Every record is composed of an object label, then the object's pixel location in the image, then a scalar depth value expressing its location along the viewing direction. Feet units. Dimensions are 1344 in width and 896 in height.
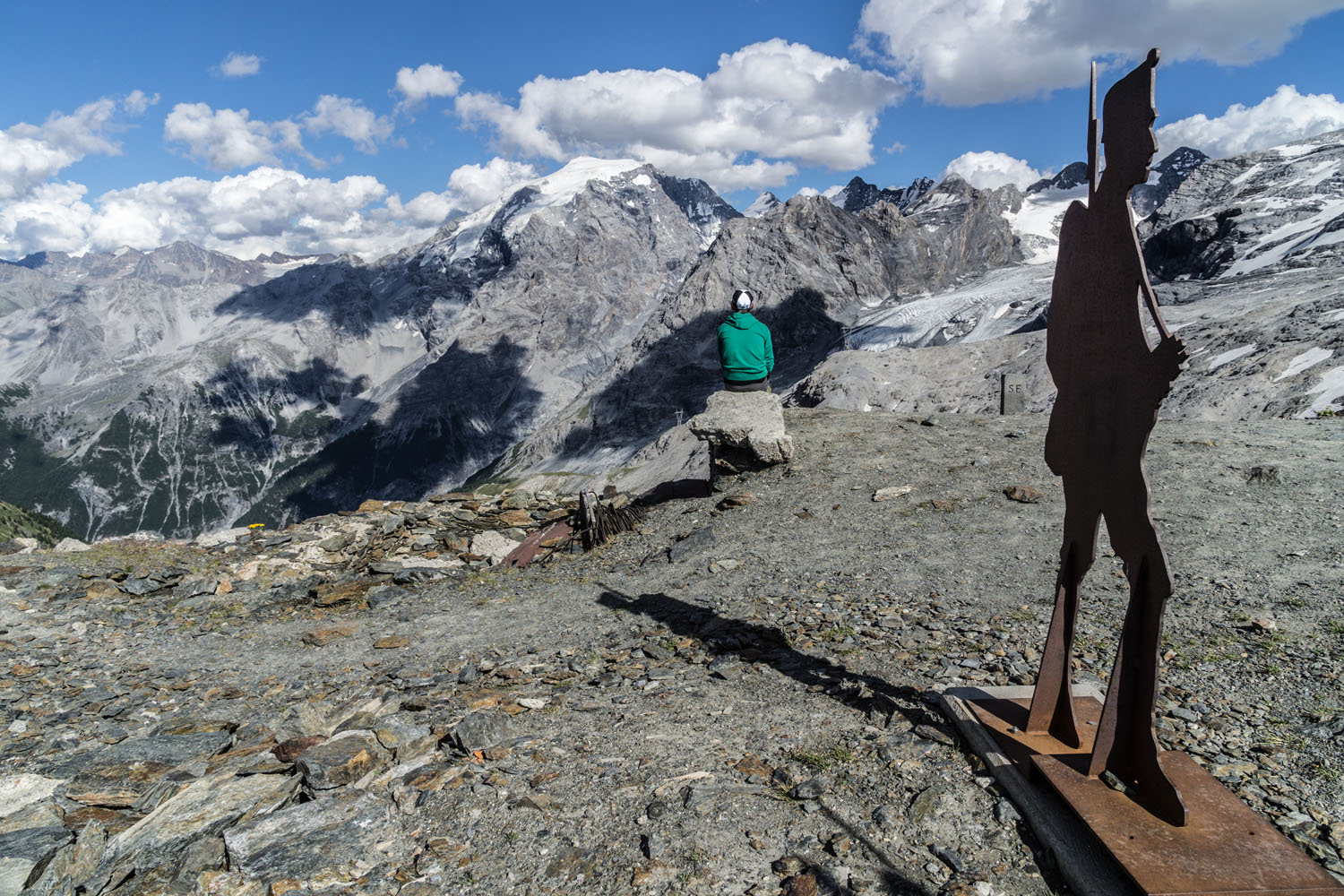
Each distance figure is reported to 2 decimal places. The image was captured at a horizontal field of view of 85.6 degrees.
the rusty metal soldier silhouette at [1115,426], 13.97
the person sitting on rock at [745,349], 43.78
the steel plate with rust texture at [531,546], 43.86
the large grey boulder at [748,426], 47.19
